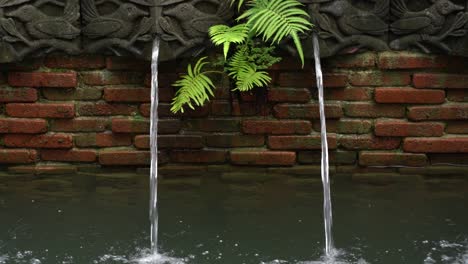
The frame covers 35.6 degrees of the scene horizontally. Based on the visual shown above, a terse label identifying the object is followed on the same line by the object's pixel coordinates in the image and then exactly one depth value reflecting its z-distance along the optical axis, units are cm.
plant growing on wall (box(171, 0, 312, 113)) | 378
